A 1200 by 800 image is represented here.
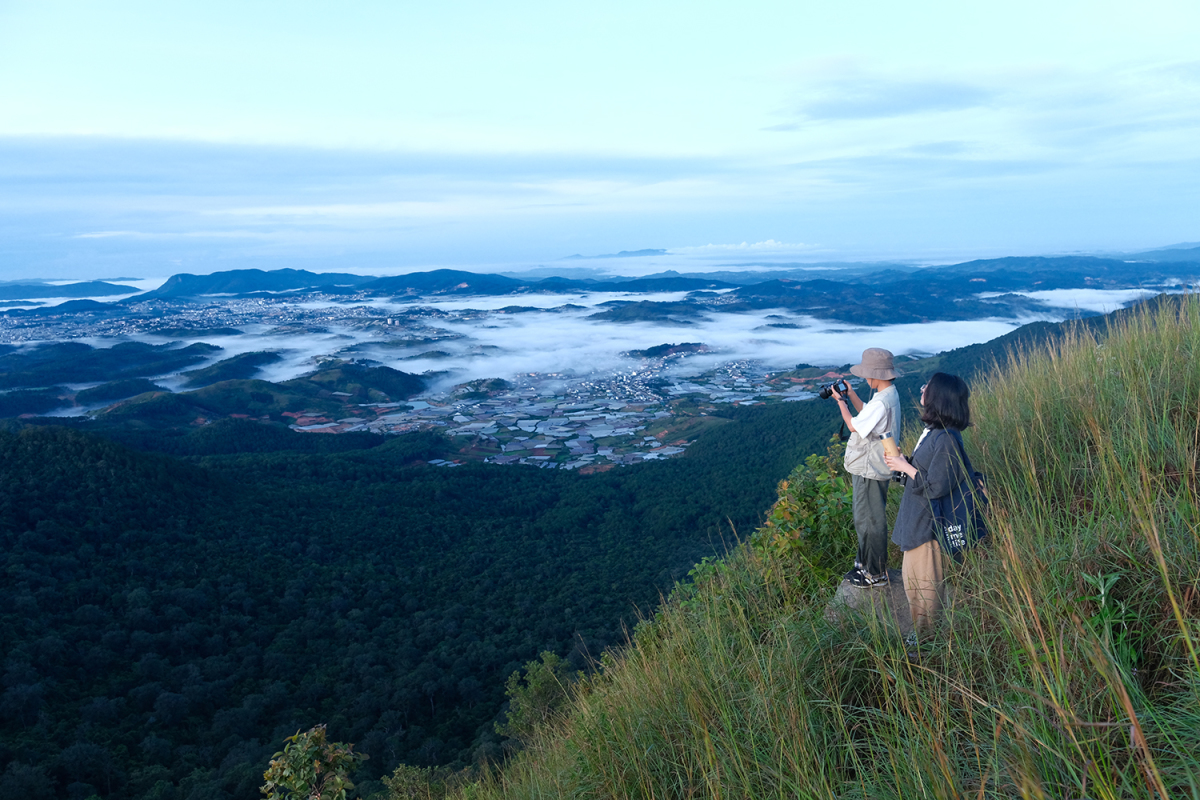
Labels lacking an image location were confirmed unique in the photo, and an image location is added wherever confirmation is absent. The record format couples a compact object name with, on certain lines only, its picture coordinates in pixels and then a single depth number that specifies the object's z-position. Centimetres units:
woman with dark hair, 362
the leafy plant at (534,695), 1394
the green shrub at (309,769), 596
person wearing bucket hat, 436
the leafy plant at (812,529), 512
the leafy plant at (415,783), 805
